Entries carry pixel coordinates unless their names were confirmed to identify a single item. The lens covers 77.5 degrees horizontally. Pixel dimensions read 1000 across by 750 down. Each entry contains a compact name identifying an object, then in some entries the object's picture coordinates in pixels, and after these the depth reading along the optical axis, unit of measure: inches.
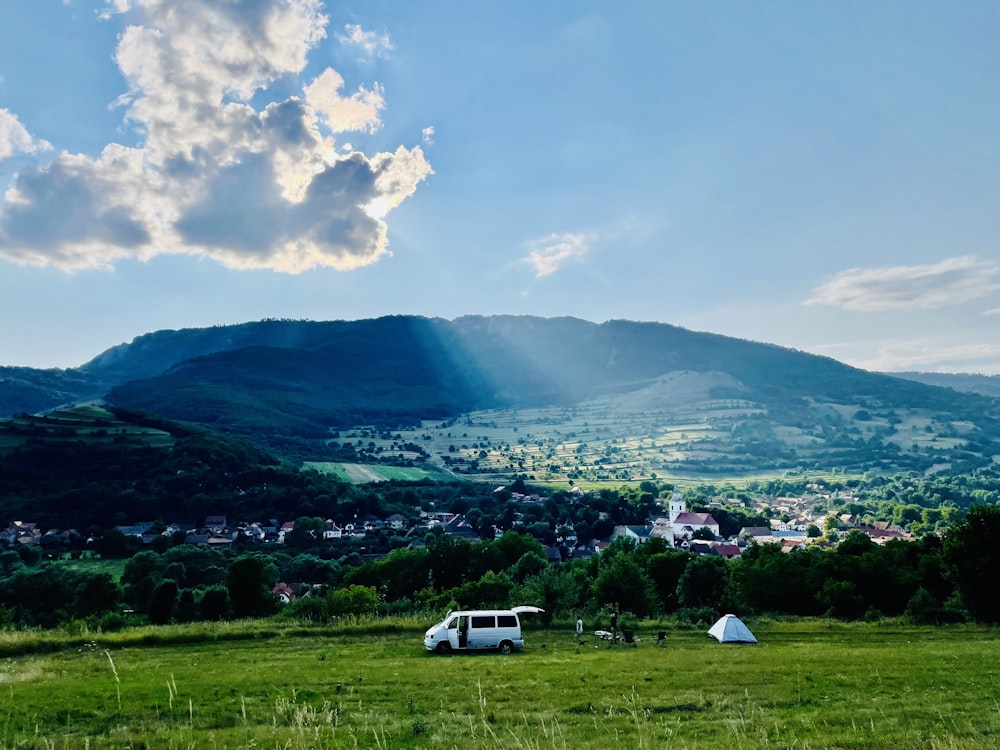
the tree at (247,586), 1785.2
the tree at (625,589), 1501.0
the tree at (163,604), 1672.0
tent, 960.9
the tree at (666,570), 1939.0
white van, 885.8
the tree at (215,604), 1739.7
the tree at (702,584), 1718.8
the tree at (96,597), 2002.3
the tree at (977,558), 1204.5
